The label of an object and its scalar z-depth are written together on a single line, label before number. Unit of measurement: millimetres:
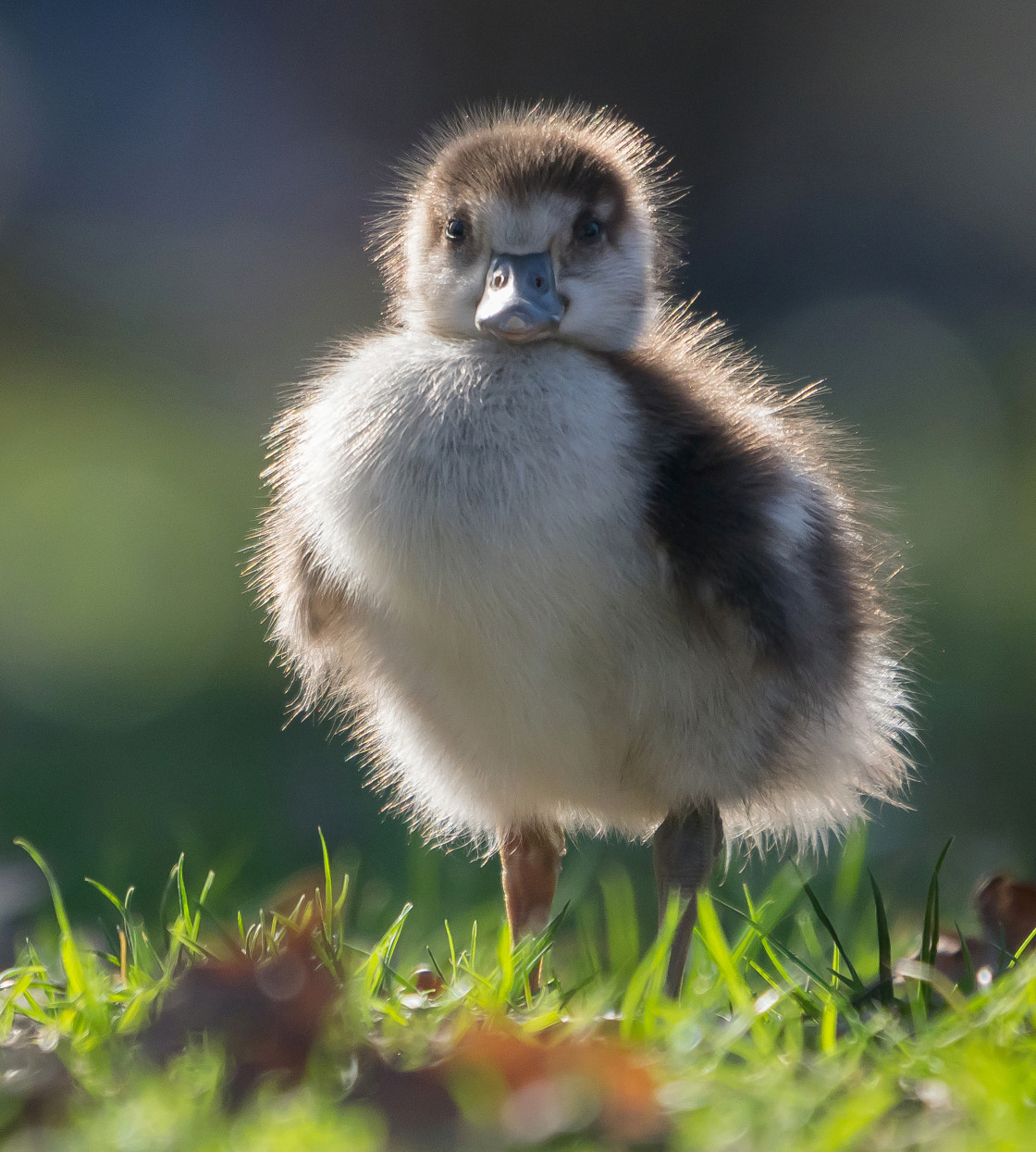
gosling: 2551
